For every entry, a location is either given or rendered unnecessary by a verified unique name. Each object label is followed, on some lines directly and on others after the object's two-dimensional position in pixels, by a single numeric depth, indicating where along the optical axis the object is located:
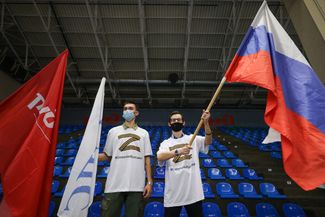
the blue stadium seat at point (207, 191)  3.62
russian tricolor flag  1.59
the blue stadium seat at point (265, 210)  3.30
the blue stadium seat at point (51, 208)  3.27
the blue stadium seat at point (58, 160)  5.00
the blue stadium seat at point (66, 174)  4.15
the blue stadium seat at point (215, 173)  4.31
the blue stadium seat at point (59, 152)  5.82
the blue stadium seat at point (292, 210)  3.33
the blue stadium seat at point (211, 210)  3.26
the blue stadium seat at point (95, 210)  3.23
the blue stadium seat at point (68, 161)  4.87
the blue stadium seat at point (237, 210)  3.28
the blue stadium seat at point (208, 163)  4.98
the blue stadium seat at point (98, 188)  3.65
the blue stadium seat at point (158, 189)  3.63
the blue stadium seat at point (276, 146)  7.02
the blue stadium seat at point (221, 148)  6.68
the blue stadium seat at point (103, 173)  4.16
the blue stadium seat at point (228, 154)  5.91
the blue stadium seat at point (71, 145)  6.69
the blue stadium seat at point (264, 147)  6.80
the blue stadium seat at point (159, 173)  4.24
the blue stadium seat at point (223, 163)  4.90
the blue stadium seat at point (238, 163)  5.11
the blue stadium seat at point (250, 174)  4.42
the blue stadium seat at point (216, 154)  5.82
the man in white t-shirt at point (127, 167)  1.94
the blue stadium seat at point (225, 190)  3.65
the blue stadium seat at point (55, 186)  3.77
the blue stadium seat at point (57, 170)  4.36
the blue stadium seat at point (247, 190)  3.69
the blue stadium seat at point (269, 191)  3.72
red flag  1.64
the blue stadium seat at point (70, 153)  5.70
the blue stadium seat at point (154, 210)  3.23
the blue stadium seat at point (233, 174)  4.30
